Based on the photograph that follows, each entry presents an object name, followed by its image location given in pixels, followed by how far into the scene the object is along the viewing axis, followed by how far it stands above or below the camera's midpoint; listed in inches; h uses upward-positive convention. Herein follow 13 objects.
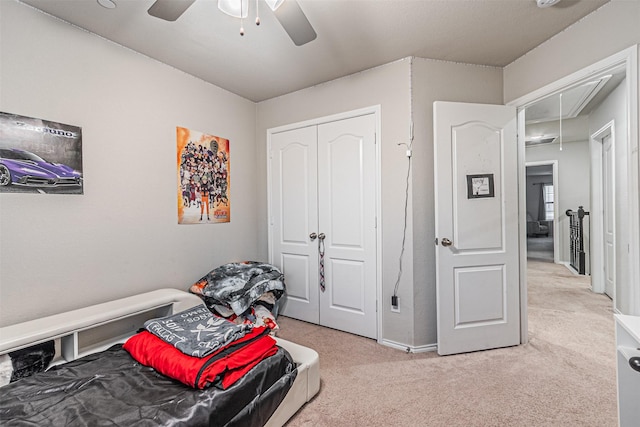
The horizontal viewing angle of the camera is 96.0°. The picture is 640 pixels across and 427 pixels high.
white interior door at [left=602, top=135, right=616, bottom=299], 143.9 -2.6
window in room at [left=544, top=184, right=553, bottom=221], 421.4 +11.8
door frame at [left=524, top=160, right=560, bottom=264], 234.5 +13.7
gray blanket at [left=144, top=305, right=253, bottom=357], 59.6 -26.5
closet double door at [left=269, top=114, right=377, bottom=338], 108.4 -3.6
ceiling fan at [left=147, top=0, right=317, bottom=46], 55.5 +40.6
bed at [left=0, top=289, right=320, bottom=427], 47.4 -32.4
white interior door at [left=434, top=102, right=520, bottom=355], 94.8 -4.7
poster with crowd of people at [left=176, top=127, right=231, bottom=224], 104.6 +14.2
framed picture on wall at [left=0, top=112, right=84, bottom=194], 67.3 +15.3
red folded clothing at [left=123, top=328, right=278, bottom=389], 54.4 -29.6
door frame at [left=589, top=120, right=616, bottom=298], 156.3 -4.3
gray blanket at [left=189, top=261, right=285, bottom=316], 99.8 -26.0
